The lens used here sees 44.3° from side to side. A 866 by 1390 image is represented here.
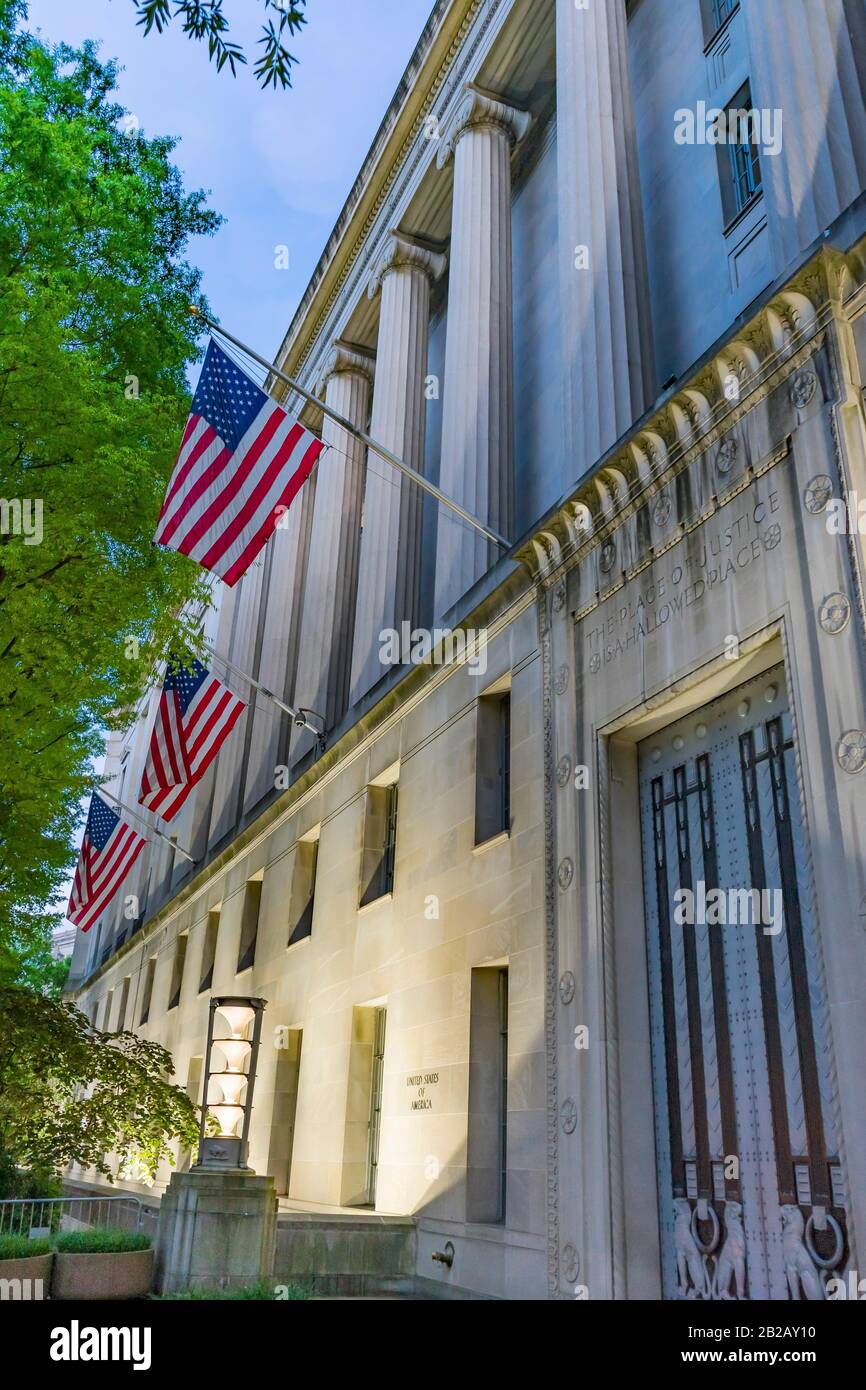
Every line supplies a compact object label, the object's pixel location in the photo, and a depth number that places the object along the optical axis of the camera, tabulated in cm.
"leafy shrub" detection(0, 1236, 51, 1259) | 1156
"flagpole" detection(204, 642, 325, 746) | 2249
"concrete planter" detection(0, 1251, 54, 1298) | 1119
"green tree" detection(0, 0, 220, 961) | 1420
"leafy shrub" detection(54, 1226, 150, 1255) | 1188
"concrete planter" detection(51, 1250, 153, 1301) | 1143
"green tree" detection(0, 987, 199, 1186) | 1620
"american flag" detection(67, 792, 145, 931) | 2606
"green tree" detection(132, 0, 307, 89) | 696
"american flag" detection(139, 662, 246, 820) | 2075
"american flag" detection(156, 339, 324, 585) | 1406
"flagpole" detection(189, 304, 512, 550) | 1488
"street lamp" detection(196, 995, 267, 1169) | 1207
